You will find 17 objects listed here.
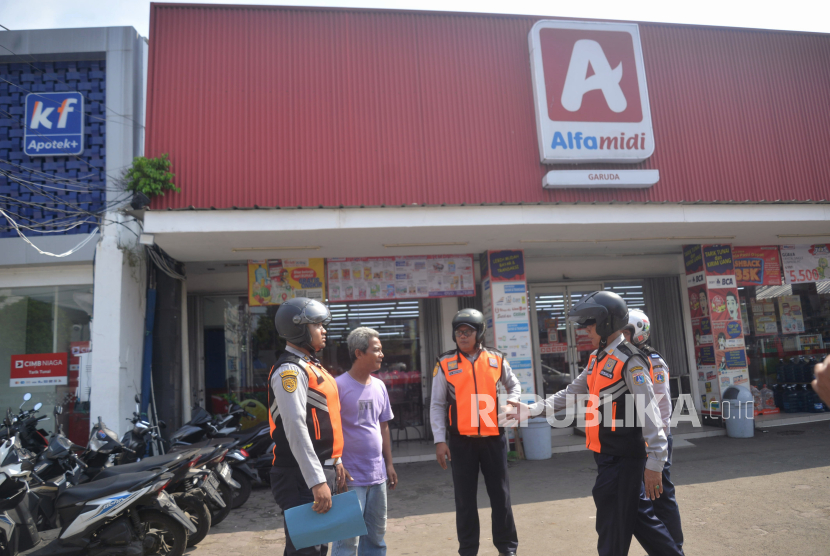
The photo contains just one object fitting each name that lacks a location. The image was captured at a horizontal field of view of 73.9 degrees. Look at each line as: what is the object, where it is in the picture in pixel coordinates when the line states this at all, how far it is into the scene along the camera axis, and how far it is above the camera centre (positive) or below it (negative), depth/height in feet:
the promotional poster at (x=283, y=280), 28.22 +3.79
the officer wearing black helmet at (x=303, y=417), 9.37 -1.13
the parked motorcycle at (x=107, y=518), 14.11 -4.01
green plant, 23.73 +7.99
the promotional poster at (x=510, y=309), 28.25 +1.75
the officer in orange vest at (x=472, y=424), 13.34 -1.94
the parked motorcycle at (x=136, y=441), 19.17 -2.80
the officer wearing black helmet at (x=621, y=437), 10.44 -1.95
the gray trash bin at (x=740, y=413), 30.01 -4.51
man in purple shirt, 11.25 -1.76
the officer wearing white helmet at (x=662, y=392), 13.10 -1.44
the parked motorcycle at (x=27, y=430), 18.15 -2.08
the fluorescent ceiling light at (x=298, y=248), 27.04 +5.19
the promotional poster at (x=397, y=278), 29.14 +3.72
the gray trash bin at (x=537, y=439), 27.78 -4.91
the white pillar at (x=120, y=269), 23.89 +4.25
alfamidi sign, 27.37 +12.32
